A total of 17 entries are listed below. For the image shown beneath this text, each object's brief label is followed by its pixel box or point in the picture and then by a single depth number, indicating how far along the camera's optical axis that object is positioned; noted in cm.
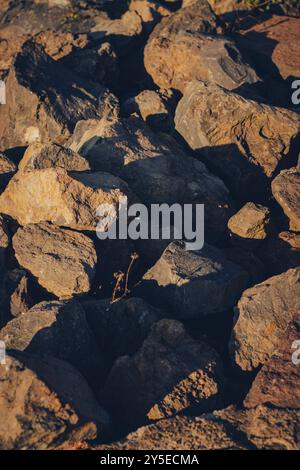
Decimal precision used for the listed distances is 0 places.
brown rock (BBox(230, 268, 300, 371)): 489
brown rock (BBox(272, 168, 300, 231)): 567
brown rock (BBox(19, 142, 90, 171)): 565
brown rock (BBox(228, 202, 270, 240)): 562
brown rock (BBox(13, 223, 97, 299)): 511
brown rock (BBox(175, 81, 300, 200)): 630
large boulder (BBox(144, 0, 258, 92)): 716
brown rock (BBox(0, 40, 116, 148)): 661
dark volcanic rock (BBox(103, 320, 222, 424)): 450
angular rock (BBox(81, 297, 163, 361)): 500
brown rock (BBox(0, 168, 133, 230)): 523
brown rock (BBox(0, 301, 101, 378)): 463
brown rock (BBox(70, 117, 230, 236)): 580
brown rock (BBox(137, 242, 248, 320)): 513
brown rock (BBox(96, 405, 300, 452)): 403
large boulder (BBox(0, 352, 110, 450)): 389
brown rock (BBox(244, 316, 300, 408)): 439
